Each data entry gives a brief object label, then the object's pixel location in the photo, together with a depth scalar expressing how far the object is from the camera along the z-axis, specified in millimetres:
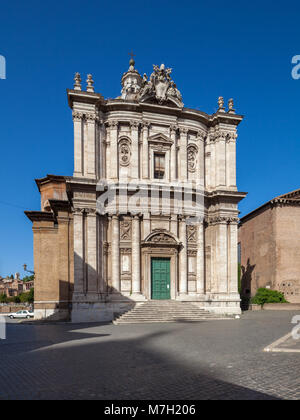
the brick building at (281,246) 35969
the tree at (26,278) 150188
